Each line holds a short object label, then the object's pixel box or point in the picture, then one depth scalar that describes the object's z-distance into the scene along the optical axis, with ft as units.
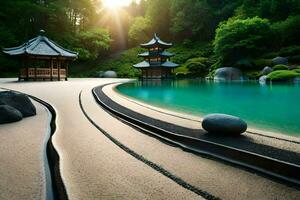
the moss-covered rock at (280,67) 110.01
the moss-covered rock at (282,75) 99.05
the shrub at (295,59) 120.02
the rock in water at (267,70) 112.78
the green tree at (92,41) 147.13
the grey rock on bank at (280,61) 119.14
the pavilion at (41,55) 96.02
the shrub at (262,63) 121.07
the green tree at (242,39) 124.06
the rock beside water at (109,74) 155.76
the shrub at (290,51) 124.47
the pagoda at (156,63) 143.95
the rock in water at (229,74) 122.01
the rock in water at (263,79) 102.95
